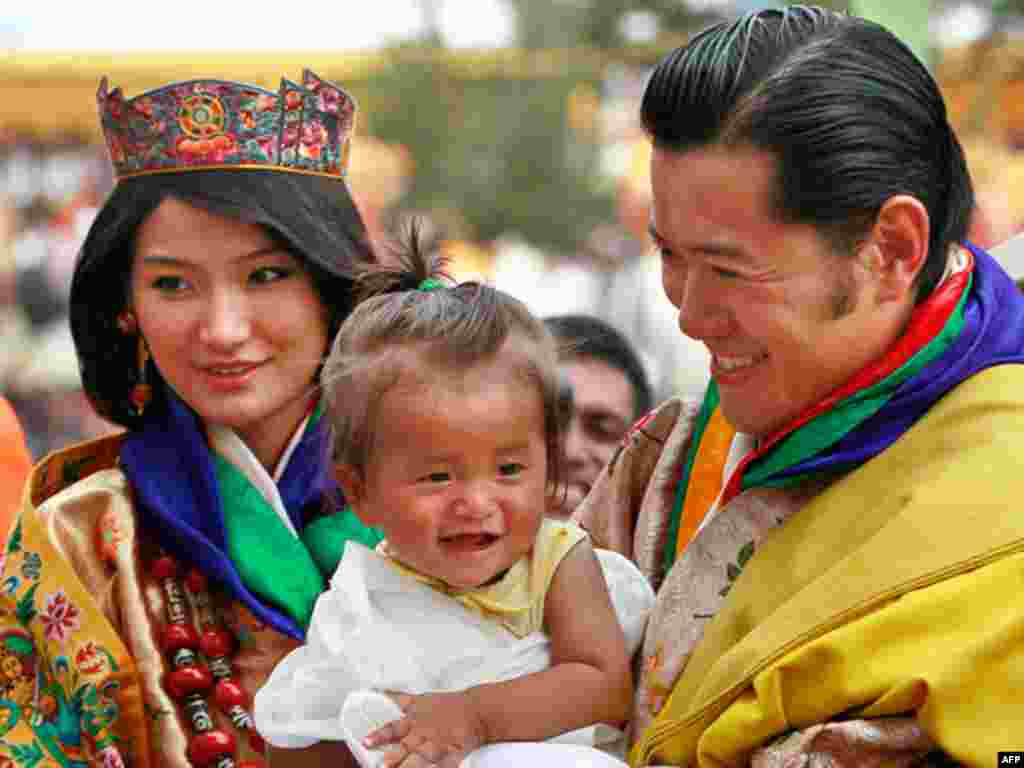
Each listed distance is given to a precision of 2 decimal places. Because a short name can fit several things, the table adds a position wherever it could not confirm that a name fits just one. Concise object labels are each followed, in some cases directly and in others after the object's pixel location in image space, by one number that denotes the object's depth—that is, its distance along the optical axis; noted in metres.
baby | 4.43
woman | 5.64
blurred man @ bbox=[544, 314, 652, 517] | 8.35
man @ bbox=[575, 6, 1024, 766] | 3.90
